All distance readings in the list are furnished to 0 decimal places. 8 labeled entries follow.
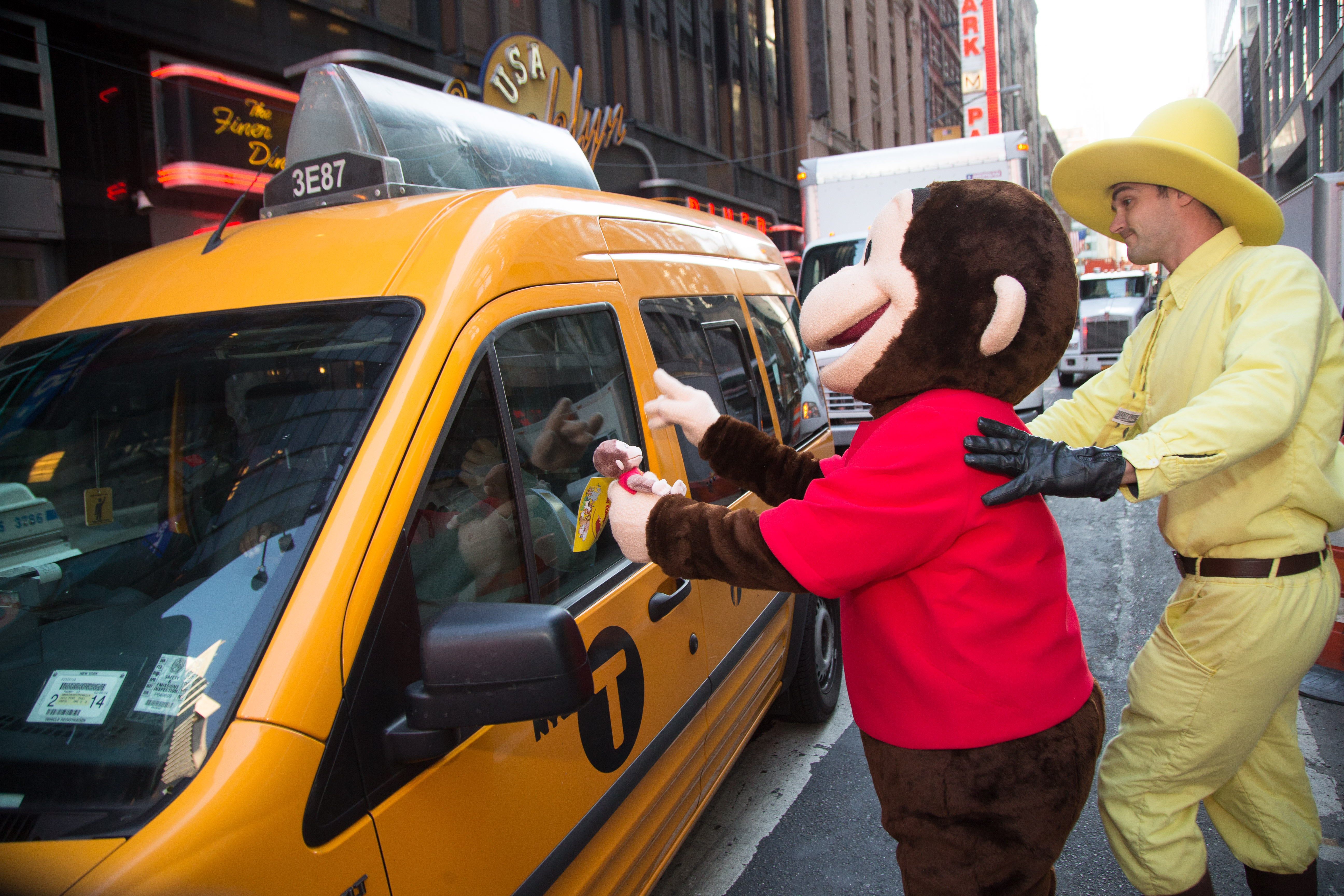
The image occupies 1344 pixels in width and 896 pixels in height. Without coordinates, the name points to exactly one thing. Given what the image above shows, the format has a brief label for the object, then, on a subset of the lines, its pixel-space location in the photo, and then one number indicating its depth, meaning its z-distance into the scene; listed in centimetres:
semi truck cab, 1659
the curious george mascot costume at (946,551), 146
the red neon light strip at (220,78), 812
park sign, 3766
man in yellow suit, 178
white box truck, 1042
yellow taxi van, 116
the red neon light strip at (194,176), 814
